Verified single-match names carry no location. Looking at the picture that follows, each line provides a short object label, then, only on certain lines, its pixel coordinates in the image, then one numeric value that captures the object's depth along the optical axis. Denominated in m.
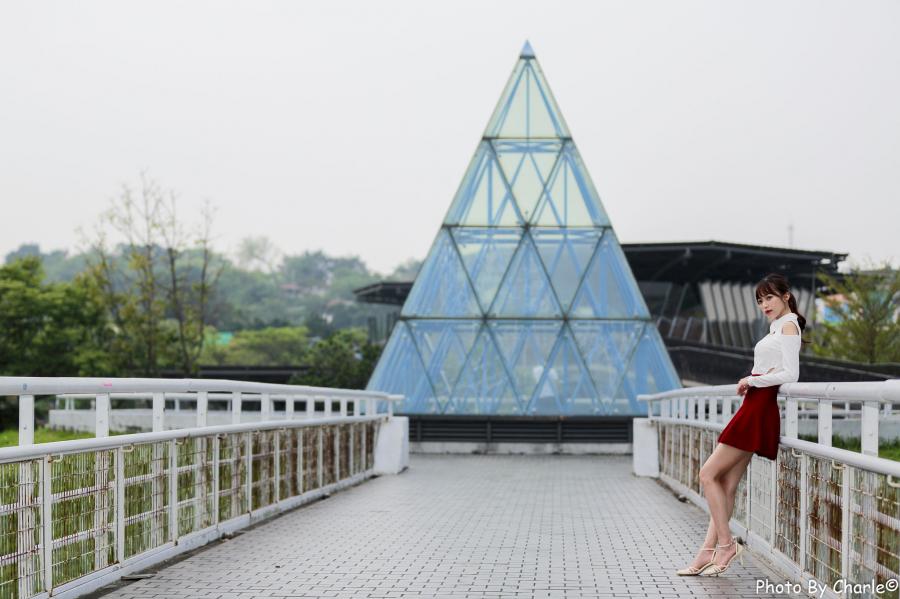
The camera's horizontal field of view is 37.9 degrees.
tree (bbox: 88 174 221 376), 59.15
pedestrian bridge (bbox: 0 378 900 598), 6.99
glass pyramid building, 29.83
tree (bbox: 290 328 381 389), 54.88
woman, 8.14
